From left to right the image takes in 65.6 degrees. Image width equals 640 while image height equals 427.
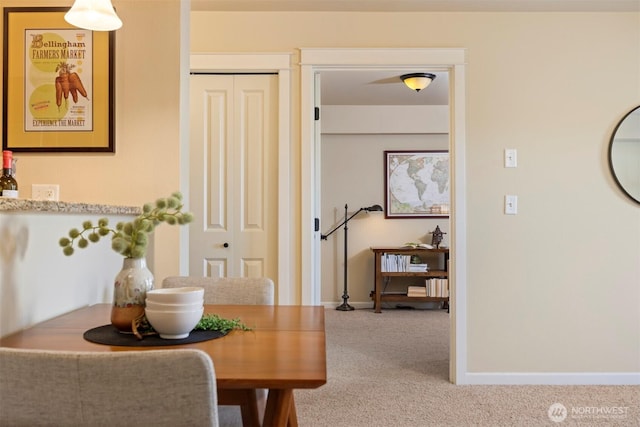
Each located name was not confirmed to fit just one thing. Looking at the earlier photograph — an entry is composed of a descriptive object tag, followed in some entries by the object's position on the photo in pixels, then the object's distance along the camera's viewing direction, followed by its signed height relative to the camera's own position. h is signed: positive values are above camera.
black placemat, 1.19 -0.31
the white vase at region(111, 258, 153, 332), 1.28 -0.22
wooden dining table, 0.97 -0.32
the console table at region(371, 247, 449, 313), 5.30 -0.68
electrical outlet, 2.19 +0.09
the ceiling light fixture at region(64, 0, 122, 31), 1.63 +0.66
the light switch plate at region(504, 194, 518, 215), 2.88 +0.04
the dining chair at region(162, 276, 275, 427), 1.84 -0.29
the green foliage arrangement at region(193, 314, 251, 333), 1.33 -0.31
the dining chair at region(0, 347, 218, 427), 0.76 -0.27
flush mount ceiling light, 4.18 +1.12
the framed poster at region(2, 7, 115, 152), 2.18 +0.56
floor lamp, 5.46 -0.31
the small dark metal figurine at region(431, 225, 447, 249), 5.46 -0.29
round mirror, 2.88 +0.33
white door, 3.00 +0.21
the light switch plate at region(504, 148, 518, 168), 2.88 +0.30
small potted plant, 1.28 -0.10
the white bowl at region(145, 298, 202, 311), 1.21 -0.23
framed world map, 5.66 +0.29
